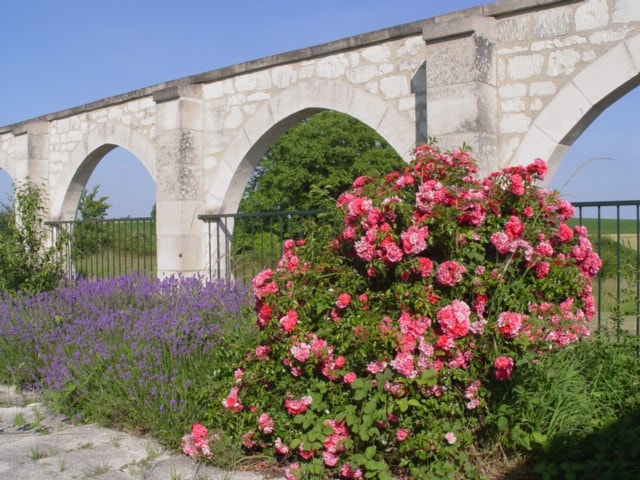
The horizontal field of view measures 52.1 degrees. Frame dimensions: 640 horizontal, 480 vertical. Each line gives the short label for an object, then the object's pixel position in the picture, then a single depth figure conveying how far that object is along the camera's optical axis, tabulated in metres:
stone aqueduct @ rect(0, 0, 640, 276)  4.53
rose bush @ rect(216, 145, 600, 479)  2.82
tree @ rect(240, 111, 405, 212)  21.05
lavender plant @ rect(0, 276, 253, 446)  3.52
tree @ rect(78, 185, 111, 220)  18.47
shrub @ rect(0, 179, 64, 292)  6.68
